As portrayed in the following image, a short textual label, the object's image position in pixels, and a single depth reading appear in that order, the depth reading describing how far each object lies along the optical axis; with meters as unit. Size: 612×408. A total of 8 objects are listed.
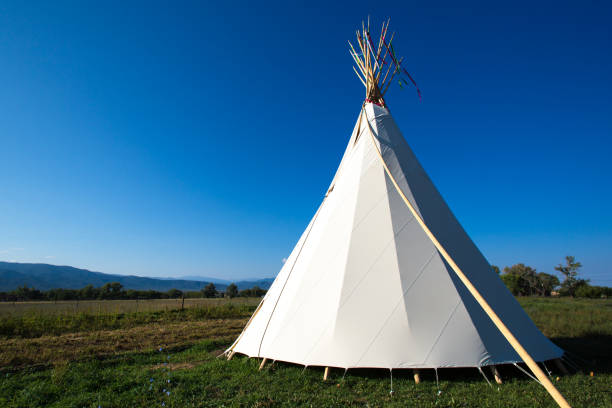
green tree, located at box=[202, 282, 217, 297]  33.59
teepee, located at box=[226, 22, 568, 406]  4.20
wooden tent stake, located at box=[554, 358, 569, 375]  4.57
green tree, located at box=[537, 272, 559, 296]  32.62
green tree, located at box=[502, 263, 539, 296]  31.27
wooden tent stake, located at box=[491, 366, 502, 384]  4.02
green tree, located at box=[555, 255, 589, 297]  30.59
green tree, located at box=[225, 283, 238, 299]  37.77
